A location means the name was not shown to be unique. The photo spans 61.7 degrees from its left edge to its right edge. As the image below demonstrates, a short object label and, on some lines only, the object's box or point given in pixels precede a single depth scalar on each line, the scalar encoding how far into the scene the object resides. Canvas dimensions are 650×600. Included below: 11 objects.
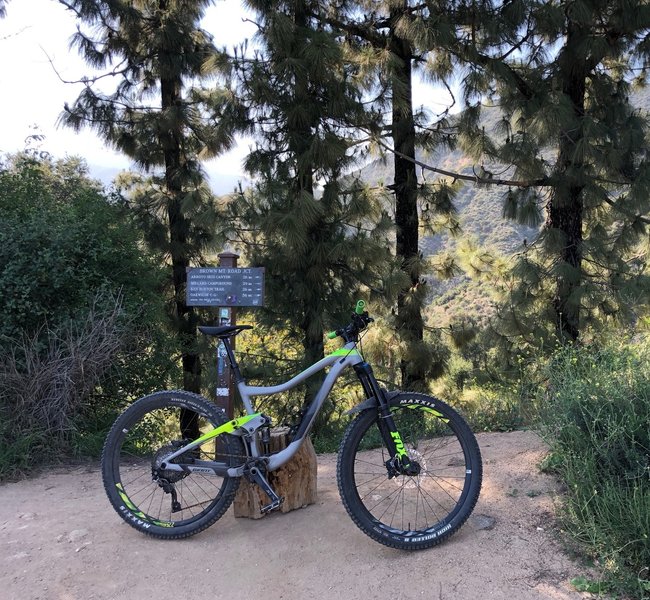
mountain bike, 2.88
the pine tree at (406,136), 7.01
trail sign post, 4.21
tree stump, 3.39
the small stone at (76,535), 3.26
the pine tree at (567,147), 6.88
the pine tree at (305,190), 6.30
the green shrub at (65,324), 4.87
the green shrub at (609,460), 2.45
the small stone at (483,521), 2.98
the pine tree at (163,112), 9.24
